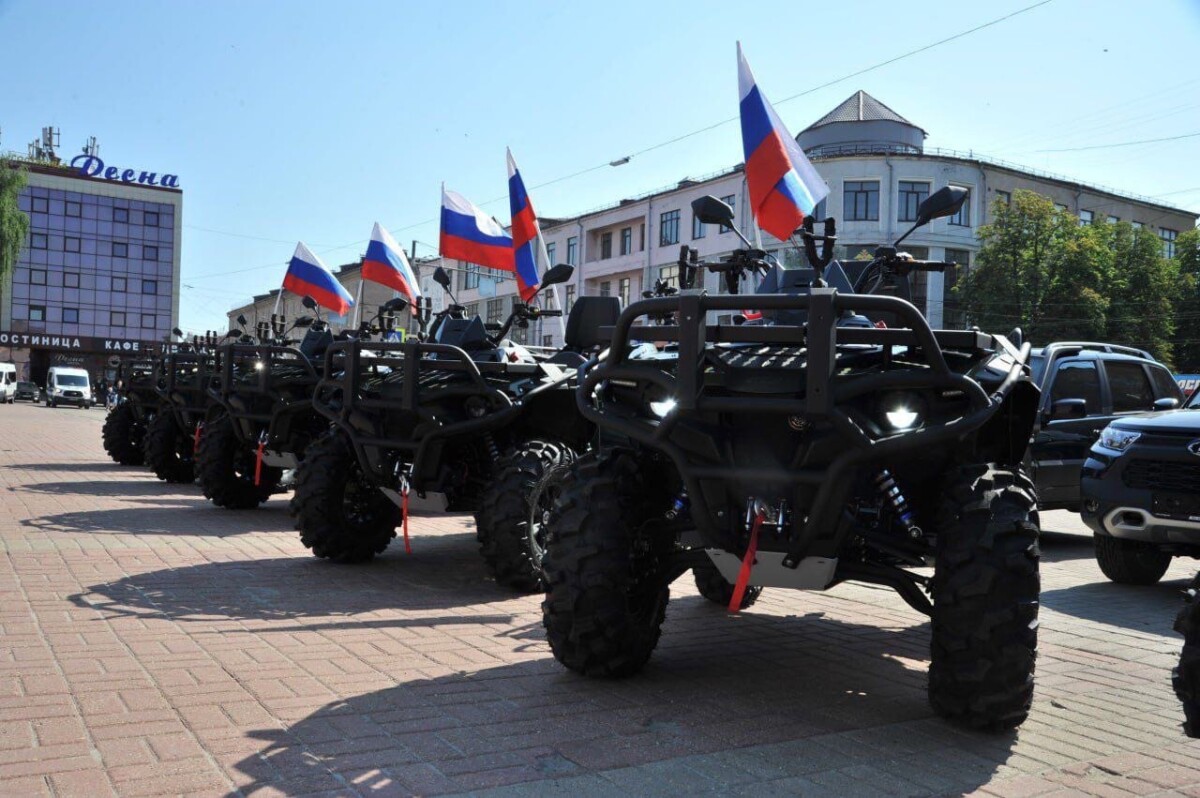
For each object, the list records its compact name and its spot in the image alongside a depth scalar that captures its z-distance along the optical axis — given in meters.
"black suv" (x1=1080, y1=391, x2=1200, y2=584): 7.02
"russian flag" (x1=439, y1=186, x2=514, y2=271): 15.95
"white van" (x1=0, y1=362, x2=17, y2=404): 58.56
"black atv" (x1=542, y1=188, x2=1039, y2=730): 3.94
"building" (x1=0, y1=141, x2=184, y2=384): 79.31
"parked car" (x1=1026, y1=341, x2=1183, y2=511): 9.92
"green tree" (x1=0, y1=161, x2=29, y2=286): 48.50
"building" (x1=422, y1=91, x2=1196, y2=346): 47.12
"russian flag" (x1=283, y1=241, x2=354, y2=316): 17.50
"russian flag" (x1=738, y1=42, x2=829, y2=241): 10.09
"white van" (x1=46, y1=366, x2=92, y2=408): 54.53
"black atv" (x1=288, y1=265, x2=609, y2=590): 6.68
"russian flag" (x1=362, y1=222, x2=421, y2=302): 16.23
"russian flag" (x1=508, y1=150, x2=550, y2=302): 15.48
